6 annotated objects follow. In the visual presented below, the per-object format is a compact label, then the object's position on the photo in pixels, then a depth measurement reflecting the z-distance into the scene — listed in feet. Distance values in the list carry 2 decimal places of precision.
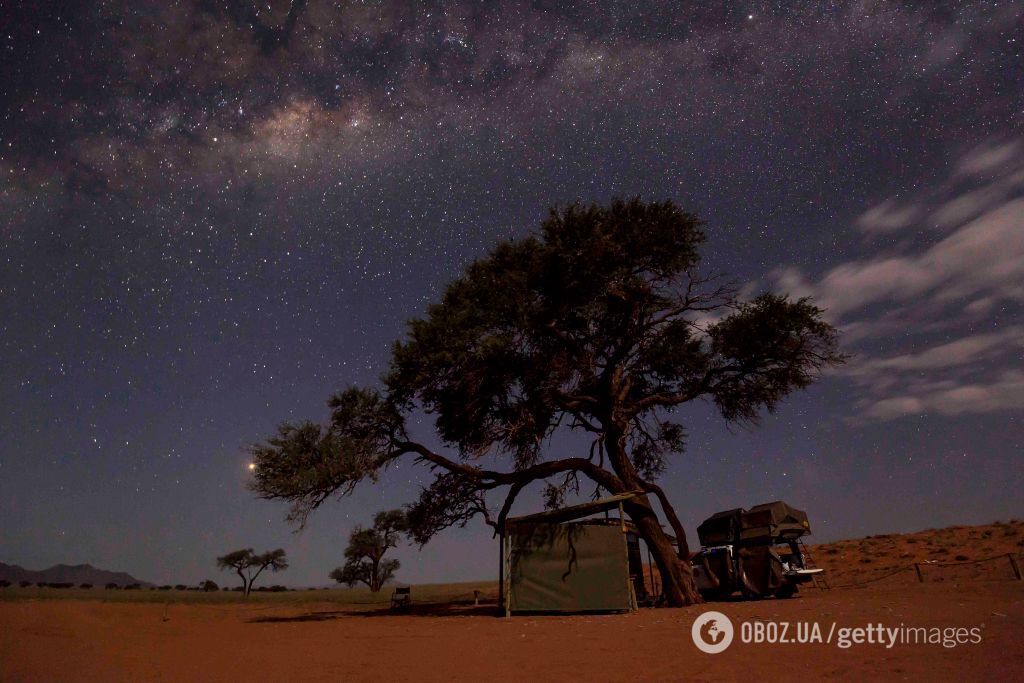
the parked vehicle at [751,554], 64.95
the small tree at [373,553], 187.45
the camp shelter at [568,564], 63.46
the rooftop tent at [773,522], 67.31
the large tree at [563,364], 71.82
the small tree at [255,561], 280.10
